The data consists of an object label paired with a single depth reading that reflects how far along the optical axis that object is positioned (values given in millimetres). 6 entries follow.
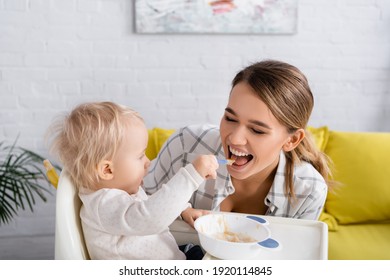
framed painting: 2652
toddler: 1124
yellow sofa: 2326
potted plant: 2627
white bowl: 1072
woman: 1442
